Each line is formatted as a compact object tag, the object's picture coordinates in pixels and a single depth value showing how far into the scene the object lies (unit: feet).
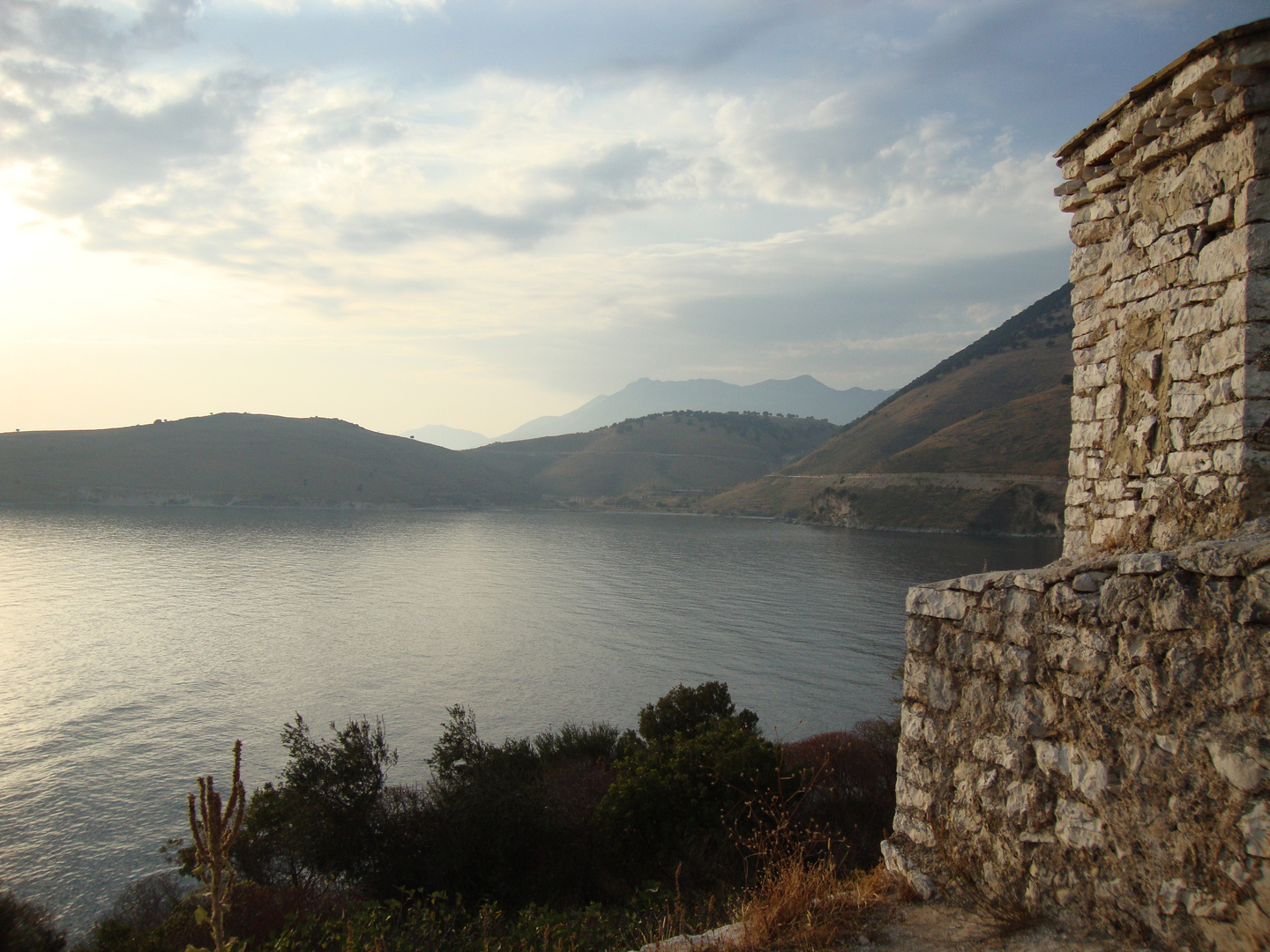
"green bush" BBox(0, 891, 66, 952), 31.27
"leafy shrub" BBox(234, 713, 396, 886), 39.99
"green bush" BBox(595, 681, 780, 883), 33.83
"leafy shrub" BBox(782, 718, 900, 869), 37.74
